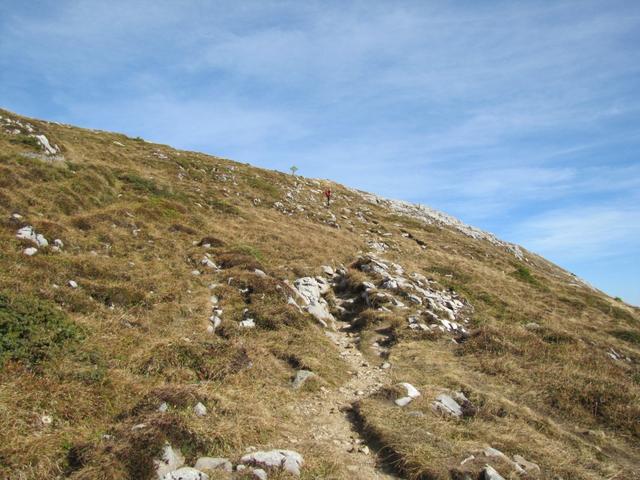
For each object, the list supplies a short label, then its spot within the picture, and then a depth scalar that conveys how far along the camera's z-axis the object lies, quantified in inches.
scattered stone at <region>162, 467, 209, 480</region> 243.4
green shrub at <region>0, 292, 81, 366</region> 332.2
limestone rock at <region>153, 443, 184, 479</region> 251.6
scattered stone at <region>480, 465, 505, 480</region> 283.7
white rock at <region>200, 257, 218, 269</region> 694.1
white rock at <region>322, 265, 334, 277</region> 851.8
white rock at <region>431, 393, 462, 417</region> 396.8
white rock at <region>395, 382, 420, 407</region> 401.1
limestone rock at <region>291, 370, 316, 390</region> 419.5
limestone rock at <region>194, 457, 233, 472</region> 262.5
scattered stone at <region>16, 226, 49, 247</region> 541.1
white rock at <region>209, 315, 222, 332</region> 514.3
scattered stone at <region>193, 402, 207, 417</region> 315.0
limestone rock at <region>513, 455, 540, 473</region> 321.7
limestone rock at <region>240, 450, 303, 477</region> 270.1
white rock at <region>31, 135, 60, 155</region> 1034.1
